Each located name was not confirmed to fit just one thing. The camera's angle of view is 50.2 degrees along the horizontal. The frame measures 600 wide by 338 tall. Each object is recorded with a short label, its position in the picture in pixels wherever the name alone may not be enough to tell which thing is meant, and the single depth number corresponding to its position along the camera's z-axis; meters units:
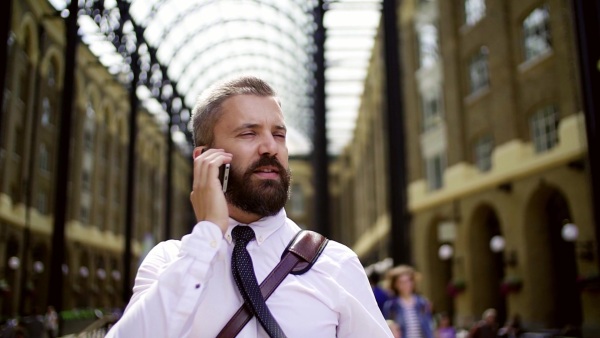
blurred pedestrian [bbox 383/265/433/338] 7.01
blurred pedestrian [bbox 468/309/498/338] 9.69
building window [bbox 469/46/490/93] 22.82
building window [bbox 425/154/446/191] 26.65
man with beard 1.44
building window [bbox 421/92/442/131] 27.09
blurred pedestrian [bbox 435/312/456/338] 12.66
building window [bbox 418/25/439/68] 27.19
